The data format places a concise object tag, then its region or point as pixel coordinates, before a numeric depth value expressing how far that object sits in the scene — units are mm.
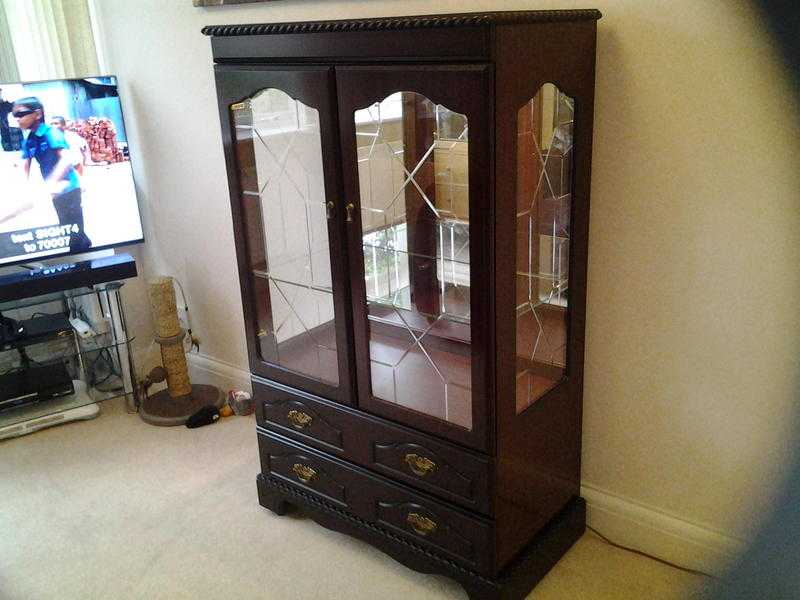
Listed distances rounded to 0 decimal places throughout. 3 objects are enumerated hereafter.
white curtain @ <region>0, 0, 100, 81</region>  2709
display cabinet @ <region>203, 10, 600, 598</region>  1477
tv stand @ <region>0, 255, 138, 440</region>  2658
